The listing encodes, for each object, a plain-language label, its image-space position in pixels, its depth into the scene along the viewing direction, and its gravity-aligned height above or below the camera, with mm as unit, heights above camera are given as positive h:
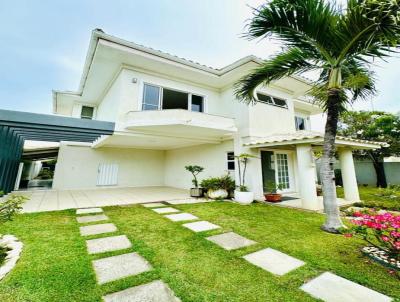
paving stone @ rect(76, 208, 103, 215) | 6230 -1168
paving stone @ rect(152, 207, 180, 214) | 6525 -1178
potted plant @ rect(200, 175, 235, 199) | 9418 -389
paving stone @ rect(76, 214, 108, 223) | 5352 -1233
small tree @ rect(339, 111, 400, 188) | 13062 +3734
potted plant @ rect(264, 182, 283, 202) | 8852 -807
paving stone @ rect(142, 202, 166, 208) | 7453 -1120
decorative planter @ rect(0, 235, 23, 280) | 2697 -1328
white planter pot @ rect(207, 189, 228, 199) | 9359 -778
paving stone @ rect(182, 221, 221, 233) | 4801 -1296
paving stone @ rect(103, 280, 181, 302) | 2160 -1417
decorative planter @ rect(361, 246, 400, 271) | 2916 -1314
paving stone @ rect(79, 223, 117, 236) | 4389 -1295
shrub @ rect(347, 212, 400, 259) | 2869 -785
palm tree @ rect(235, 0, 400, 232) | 3672 +3078
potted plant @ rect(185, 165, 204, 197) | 9852 -673
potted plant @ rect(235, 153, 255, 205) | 8453 -480
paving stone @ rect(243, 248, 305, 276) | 2911 -1397
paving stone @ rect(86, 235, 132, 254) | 3498 -1353
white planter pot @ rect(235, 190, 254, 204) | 8438 -830
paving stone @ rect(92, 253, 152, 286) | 2628 -1397
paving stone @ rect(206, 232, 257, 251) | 3783 -1359
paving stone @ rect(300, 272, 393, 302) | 2242 -1424
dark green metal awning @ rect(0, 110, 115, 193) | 6680 +1971
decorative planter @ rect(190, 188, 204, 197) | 9859 -729
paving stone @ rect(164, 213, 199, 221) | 5751 -1236
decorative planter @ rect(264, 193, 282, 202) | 8852 -854
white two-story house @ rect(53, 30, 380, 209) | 8031 +2615
